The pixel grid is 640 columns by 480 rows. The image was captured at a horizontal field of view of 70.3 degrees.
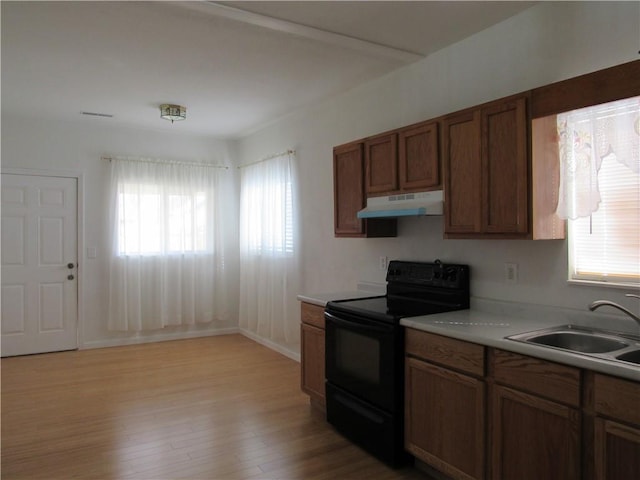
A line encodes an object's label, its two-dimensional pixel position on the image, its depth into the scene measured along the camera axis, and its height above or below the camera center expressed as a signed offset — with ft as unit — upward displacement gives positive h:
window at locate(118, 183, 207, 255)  18.30 +0.92
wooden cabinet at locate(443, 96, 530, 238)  7.64 +1.29
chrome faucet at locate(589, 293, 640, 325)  6.36 -0.94
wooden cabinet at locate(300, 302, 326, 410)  11.23 -2.84
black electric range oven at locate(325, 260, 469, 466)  8.63 -2.21
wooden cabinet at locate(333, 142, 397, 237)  11.31 +1.14
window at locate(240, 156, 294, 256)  16.34 +1.34
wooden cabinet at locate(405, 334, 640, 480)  5.47 -2.49
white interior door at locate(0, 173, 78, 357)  16.72 -0.79
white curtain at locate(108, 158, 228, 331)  18.20 -0.10
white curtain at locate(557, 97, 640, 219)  6.77 +1.49
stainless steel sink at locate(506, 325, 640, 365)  6.73 -1.50
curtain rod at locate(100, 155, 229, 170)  18.30 +3.41
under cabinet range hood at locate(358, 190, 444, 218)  9.11 +0.79
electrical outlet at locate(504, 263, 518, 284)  8.73 -0.61
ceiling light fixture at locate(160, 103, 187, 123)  15.16 +4.46
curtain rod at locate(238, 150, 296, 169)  16.08 +3.26
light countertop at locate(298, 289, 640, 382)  5.65 -1.44
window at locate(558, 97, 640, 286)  6.87 +0.82
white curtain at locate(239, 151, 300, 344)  16.24 -0.28
